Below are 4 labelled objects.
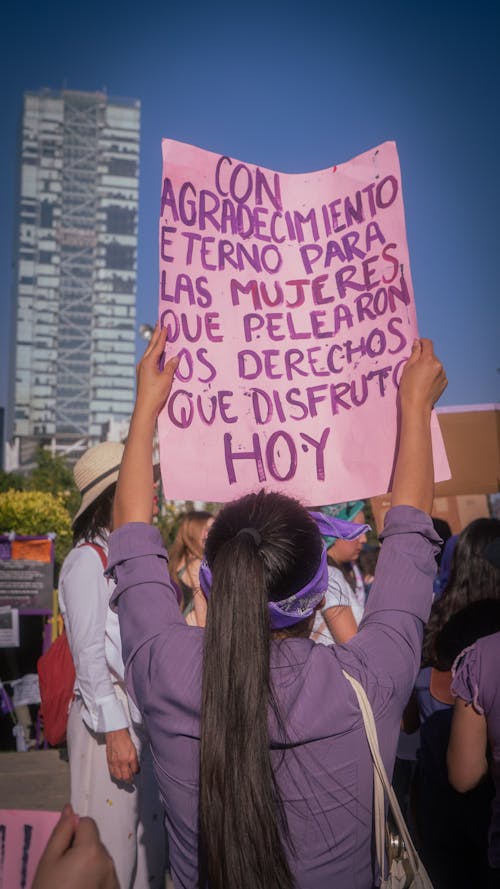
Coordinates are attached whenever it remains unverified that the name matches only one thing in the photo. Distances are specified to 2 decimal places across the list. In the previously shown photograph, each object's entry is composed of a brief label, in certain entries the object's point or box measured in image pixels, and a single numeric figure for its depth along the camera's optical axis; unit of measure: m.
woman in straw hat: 2.56
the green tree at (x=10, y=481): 49.75
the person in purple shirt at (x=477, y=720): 1.97
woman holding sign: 1.32
